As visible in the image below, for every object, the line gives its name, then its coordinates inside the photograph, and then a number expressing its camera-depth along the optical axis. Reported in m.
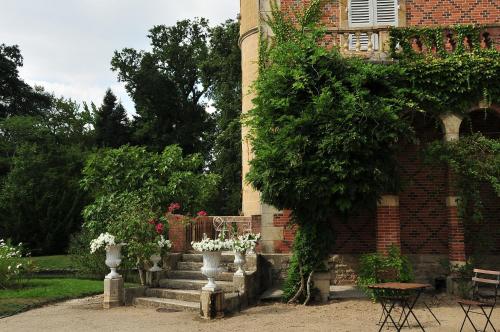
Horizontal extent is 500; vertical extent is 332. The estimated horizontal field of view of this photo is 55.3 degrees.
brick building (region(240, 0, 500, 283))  11.41
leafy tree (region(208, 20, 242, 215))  27.96
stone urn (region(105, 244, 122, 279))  10.63
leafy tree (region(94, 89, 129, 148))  34.62
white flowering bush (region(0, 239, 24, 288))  12.38
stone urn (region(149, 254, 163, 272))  11.23
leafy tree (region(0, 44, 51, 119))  36.09
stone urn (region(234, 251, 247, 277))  10.20
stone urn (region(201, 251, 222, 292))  9.06
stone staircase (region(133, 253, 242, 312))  9.99
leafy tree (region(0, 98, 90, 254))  23.84
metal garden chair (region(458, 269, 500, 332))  10.04
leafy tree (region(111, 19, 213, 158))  35.31
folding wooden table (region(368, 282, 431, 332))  7.21
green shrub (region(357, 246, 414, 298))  10.16
